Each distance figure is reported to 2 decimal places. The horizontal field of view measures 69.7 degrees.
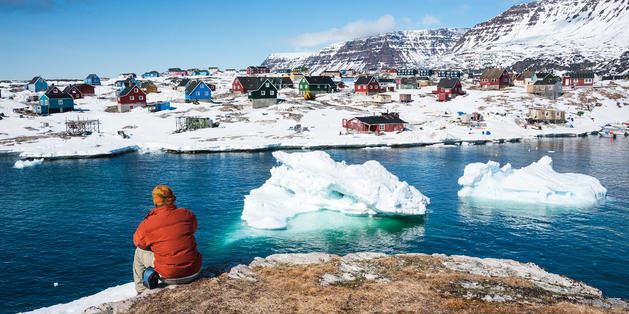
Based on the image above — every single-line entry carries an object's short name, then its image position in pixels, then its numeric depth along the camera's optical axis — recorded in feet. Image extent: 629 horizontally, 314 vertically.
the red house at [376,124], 275.18
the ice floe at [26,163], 192.54
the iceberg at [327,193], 108.06
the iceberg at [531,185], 127.75
